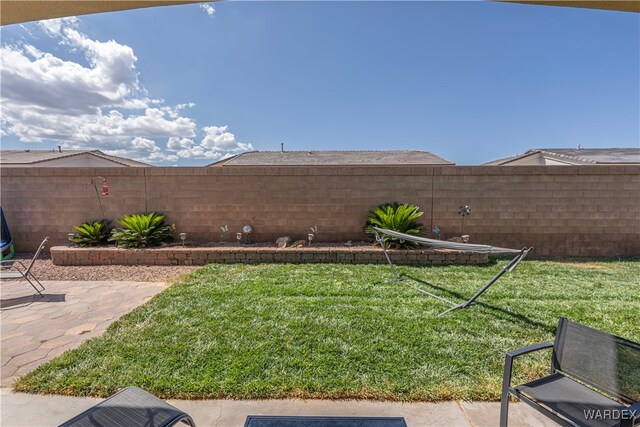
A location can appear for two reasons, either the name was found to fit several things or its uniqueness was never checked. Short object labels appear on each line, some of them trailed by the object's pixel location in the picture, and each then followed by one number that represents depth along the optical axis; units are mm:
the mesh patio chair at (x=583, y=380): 1615
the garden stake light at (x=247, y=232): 7301
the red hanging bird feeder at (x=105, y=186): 7258
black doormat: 1648
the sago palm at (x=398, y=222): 6668
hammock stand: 3697
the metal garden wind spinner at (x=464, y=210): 7231
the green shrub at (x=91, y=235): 6902
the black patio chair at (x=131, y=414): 1545
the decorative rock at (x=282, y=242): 7035
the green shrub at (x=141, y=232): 6773
